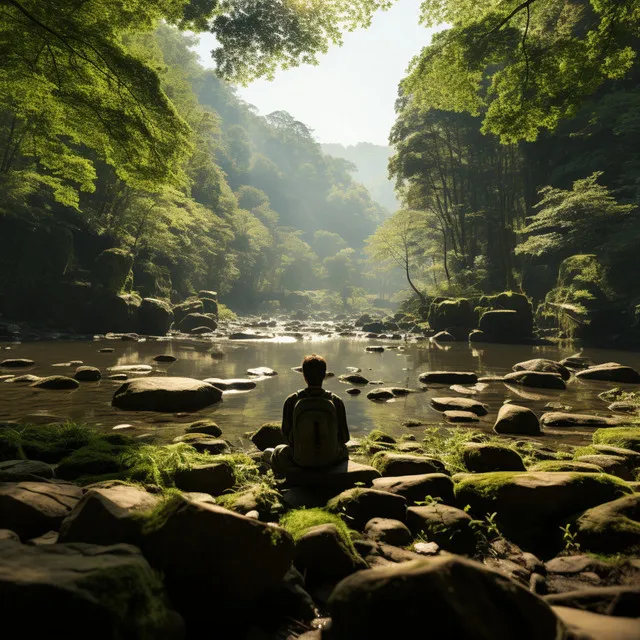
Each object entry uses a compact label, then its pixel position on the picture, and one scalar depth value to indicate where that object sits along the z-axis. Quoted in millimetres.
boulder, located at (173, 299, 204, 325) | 34022
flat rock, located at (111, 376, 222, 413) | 8469
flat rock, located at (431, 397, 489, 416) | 8825
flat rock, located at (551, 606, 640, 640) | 1705
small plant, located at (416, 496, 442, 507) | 3518
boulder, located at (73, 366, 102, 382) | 11195
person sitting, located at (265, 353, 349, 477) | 3932
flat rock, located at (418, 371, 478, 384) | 12695
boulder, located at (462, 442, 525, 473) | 4461
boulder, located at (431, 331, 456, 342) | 27594
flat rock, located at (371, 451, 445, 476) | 4430
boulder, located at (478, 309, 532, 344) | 25953
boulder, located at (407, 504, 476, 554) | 3150
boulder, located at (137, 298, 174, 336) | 27219
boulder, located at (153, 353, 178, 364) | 15820
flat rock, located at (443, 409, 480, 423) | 8172
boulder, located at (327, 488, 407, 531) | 3453
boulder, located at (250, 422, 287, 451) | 6219
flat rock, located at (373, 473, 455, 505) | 3740
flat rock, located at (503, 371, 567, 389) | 11617
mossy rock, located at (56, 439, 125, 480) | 4172
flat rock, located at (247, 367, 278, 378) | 13711
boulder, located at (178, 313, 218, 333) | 31406
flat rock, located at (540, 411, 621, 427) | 7512
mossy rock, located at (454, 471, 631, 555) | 3230
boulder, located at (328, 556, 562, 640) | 1610
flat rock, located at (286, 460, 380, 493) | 3930
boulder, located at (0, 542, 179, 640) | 1462
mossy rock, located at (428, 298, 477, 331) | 30859
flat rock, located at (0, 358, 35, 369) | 12800
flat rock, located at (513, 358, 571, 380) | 13063
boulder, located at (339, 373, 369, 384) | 12569
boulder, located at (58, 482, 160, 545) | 2221
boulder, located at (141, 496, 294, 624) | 2125
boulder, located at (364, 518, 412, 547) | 3125
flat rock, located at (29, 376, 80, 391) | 9922
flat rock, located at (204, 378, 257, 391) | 11219
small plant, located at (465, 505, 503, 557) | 3097
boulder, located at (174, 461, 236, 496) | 3844
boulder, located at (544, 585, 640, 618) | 1929
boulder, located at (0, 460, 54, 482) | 3323
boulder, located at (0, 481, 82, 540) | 2617
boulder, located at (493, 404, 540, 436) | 7094
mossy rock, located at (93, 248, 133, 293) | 26578
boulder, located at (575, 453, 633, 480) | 4348
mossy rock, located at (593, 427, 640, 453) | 5645
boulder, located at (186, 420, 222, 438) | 6812
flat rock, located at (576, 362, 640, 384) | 12203
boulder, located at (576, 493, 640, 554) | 2814
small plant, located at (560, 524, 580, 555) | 2930
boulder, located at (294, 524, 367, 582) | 2594
